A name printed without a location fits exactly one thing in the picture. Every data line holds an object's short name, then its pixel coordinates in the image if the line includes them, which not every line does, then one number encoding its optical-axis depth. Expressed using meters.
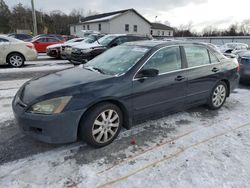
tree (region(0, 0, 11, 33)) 49.00
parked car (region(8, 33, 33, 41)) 19.98
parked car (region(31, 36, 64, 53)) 15.82
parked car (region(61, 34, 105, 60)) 10.88
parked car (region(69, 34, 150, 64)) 9.68
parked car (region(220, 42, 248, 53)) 17.70
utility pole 23.37
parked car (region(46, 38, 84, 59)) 12.97
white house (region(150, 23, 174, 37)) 60.62
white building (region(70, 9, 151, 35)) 40.72
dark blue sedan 2.81
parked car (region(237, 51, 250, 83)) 6.90
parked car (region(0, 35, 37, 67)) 9.22
